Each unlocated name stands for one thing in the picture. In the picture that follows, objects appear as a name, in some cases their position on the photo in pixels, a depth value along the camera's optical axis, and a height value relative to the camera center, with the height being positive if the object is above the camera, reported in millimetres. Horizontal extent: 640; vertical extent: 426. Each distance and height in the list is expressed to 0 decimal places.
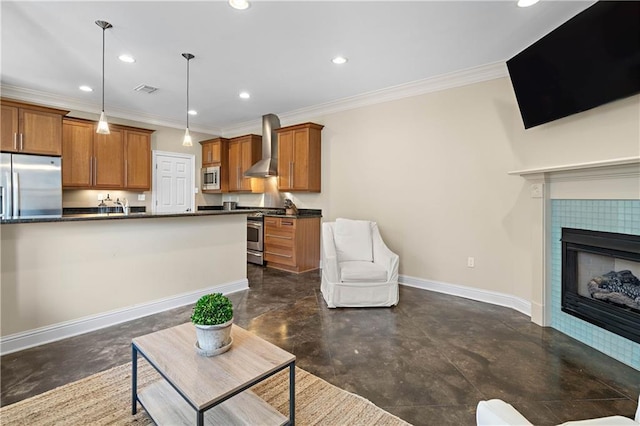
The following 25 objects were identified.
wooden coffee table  1277 -743
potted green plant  1484 -555
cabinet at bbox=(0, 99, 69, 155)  3939 +1123
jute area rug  1645 -1137
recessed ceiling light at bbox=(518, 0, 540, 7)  2334 +1646
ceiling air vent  4195 +1752
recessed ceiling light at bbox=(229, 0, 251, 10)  2332 +1635
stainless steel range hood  5609 +1246
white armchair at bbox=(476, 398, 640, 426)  835 -597
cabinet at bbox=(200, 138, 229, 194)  6492 +1203
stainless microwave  6516 +727
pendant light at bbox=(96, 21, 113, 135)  2781 +794
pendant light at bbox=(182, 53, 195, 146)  3248 +878
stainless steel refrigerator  3928 +343
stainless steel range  5414 -490
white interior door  5982 +599
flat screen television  2023 +1167
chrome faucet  5398 +141
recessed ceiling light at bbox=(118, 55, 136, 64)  3285 +1696
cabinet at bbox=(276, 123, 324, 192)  5012 +930
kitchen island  2408 -563
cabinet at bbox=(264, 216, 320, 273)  4910 -536
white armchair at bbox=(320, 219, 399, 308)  3387 -778
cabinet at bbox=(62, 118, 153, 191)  4746 +920
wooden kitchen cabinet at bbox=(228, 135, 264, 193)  6133 +1077
